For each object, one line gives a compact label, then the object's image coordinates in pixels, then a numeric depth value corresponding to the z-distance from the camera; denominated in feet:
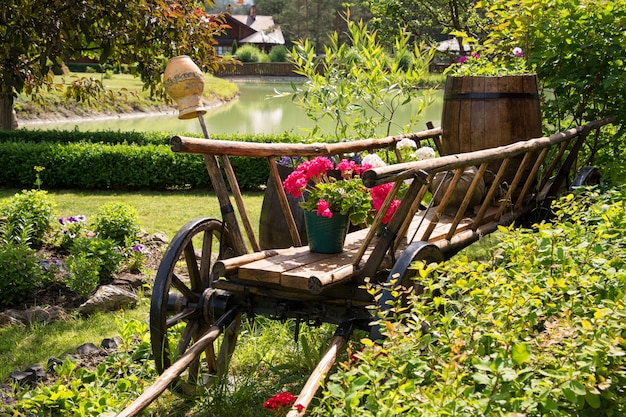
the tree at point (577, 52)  19.08
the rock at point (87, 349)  13.29
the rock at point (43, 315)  15.74
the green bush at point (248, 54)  189.26
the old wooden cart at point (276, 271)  9.57
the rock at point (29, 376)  12.08
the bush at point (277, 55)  189.98
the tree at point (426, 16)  39.91
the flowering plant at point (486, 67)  18.10
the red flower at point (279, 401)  7.46
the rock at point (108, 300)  16.29
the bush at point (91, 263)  17.08
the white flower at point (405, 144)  15.75
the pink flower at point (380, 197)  11.48
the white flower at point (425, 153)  14.98
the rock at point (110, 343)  13.56
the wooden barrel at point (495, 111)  17.13
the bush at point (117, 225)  20.22
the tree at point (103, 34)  16.78
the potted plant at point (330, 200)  11.00
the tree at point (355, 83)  21.22
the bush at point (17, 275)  16.72
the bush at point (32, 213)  20.17
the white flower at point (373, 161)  12.19
